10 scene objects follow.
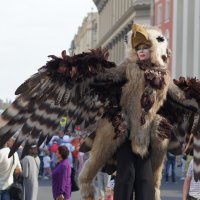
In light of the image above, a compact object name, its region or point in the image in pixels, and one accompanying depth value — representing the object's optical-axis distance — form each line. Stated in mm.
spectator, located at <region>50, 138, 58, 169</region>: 24031
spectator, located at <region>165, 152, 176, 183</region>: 23684
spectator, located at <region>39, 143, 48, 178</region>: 26122
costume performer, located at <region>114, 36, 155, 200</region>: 5773
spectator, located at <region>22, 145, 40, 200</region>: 14180
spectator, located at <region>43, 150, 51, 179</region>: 25750
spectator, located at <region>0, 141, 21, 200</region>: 12938
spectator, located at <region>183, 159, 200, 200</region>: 10188
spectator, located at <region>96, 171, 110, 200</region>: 14042
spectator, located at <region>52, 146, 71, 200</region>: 12461
